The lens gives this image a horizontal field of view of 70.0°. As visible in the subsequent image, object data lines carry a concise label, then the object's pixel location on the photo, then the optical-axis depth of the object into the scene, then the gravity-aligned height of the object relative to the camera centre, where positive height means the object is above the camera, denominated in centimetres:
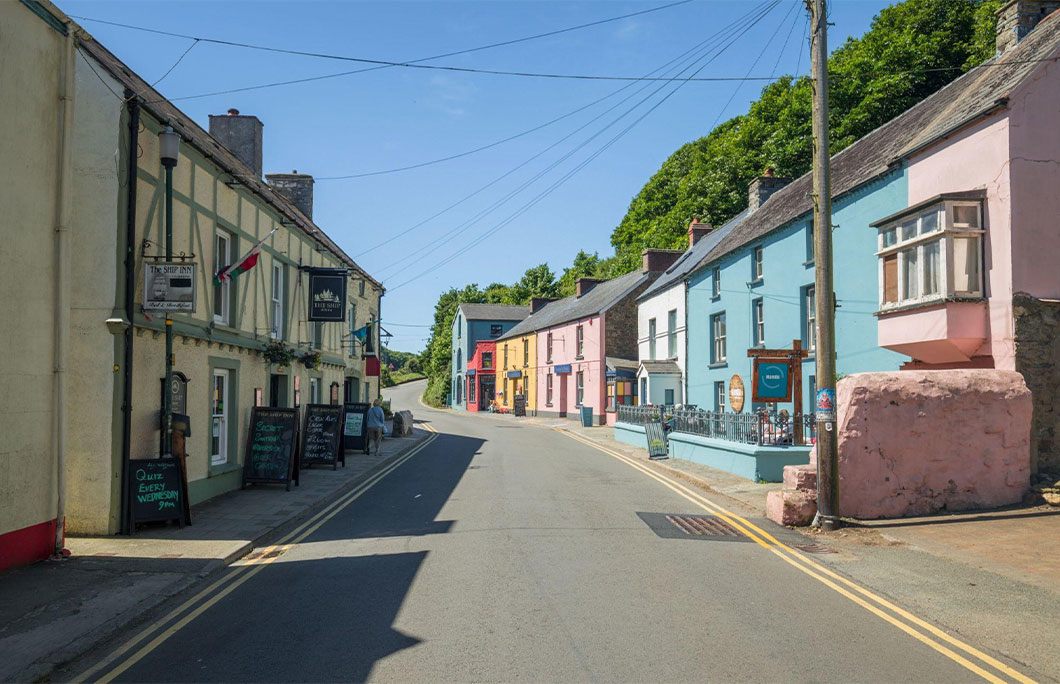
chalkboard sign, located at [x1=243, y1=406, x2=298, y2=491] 1598 -157
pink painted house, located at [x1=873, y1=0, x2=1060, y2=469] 1330 +244
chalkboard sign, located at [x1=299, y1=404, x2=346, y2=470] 1966 -160
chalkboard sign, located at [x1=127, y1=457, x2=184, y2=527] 1096 -173
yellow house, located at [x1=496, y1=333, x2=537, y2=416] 5612 +33
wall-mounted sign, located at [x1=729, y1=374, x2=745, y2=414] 1945 -51
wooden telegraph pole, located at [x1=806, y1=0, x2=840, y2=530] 1174 +128
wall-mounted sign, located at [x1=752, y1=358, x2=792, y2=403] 1686 -13
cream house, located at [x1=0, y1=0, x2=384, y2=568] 908 +118
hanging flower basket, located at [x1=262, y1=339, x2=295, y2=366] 1750 +49
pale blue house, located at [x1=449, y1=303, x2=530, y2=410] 7225 +464
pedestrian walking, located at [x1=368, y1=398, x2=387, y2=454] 2464 -163
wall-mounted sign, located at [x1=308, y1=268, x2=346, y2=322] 2044 +211
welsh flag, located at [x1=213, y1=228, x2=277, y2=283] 1467 +211
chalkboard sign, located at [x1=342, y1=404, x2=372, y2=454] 2394 -172
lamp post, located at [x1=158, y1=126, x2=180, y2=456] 1150 +240
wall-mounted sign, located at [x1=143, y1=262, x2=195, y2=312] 1130 +129
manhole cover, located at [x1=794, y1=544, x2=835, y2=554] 1022 -237
